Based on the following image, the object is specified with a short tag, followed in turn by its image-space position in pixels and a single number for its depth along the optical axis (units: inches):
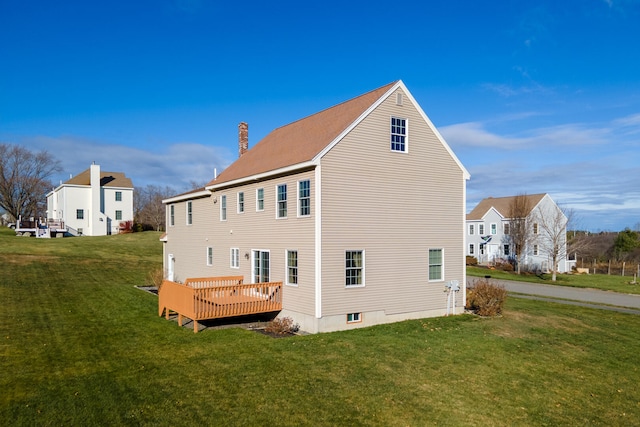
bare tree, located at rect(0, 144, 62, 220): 2353.6
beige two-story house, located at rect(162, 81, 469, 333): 569.3
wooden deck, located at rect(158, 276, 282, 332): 552.4
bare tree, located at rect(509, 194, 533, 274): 1697.8
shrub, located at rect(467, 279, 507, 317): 690.2
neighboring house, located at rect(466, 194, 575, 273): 1758.1
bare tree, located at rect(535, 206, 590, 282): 1576.0
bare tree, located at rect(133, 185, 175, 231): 2844.5
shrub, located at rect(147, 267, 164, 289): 939.1
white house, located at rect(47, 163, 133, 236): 2010.3
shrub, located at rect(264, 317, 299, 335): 564.7
